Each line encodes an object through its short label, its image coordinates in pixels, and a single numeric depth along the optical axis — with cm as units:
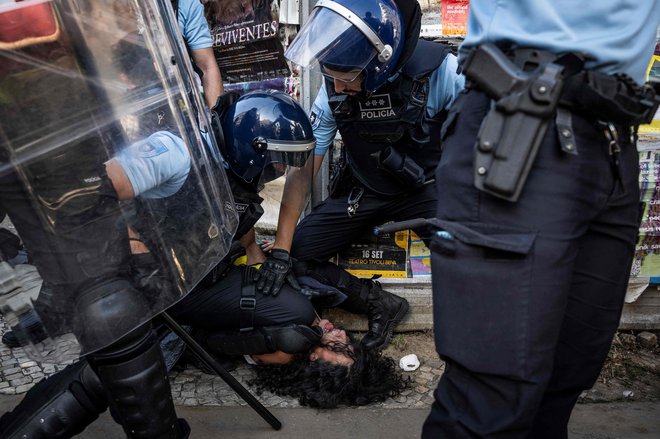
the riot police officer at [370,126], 249
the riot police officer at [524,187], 126
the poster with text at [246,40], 329
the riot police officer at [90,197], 134
